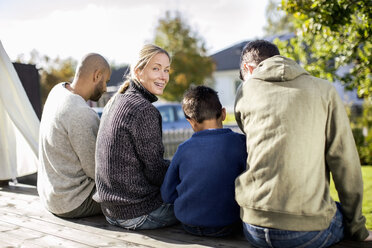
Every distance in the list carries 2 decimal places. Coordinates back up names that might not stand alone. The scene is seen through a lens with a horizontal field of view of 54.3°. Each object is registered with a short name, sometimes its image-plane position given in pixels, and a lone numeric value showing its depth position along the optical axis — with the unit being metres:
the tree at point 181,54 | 23.16
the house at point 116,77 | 39.86
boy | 2.41
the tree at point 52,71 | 24.45
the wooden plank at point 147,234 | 2.48
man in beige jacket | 2.02
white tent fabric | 4.50
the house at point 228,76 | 34.56
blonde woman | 2.61
